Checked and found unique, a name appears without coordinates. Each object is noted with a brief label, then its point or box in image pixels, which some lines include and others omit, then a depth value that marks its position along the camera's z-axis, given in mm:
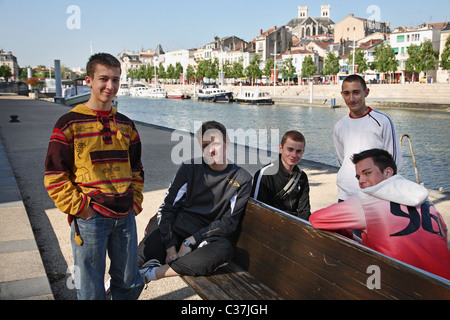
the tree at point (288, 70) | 85312
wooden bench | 1944
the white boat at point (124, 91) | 107550
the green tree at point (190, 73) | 116062
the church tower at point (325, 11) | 159925
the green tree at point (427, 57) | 58375
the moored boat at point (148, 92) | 90444
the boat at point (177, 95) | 82188
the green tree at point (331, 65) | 75875
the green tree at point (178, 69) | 123062
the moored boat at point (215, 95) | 67250
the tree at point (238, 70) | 94375
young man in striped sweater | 2422
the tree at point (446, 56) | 54250
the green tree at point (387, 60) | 65250
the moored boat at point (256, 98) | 57781
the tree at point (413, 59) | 59125
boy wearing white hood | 2277
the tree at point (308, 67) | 80250
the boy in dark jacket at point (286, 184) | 3852
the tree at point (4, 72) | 122088
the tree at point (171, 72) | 124062
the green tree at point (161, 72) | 132000
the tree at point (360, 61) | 71312
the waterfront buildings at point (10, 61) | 155000
